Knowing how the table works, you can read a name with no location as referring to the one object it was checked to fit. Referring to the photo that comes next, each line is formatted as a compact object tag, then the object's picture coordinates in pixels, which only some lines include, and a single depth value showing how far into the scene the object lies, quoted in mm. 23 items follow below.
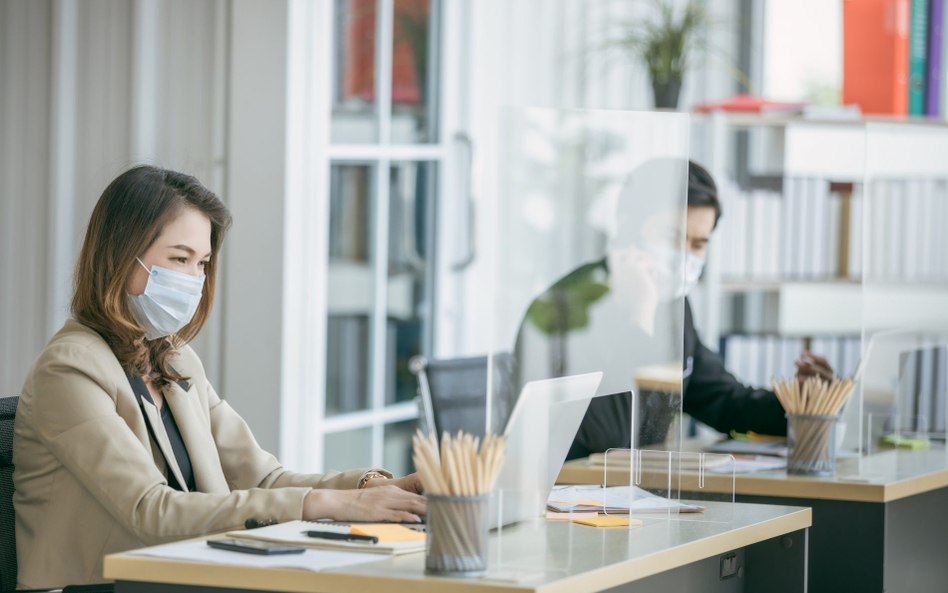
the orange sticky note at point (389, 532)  4250
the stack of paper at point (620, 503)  4545
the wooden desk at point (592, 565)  4085
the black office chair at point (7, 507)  4487
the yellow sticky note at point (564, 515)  4496
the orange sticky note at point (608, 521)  4470
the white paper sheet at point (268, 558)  4119
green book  6445
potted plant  6552
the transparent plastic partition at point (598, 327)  4300
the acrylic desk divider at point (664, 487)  4520
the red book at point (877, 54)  6403
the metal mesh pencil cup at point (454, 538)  4102
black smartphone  4172
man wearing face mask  4528
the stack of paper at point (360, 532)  4204
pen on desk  4232
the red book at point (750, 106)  6452
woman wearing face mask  4368
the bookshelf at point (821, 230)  6365
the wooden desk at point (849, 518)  4944
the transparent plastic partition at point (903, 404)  5279
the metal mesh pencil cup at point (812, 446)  5016
